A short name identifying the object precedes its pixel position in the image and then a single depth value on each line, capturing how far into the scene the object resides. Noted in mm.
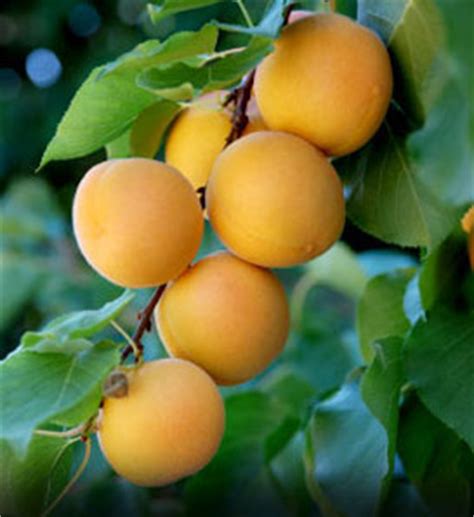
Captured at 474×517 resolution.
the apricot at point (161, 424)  659
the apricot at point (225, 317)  685
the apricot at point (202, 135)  711
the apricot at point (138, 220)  668
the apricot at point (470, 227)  702
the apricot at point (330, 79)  664
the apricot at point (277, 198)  667
